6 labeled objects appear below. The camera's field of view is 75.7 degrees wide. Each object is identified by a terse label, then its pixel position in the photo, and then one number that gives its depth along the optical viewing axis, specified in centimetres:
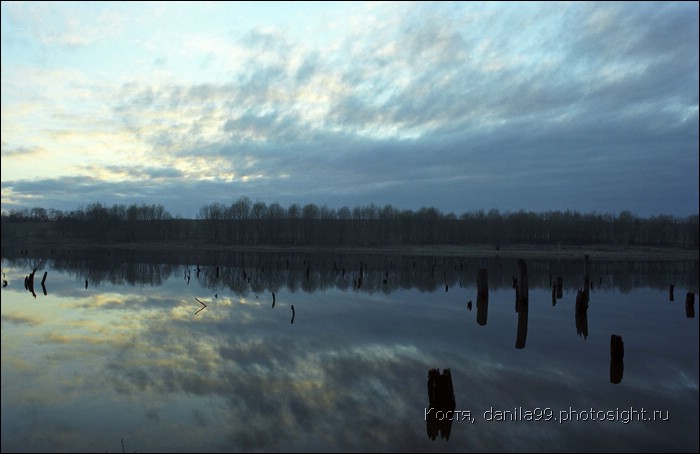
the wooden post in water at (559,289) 3534
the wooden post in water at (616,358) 1591
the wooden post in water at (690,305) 2903
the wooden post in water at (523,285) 2325
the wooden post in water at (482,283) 2497
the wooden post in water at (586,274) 2937
